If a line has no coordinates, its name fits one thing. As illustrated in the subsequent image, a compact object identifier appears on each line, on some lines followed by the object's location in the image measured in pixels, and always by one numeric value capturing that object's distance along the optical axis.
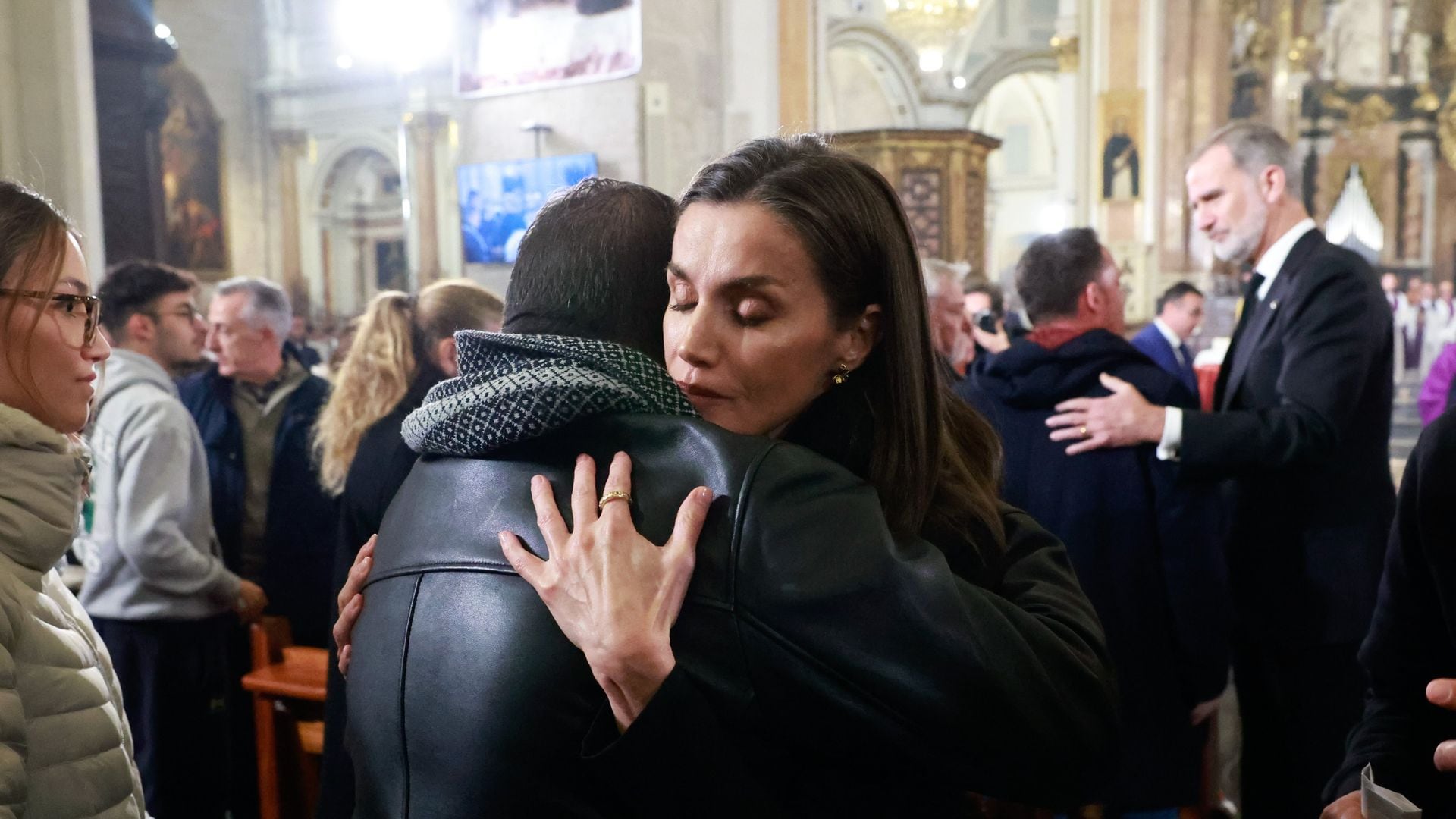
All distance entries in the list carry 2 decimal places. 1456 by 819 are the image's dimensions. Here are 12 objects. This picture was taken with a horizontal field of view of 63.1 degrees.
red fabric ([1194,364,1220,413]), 6.70
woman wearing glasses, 1.55
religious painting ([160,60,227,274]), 16.08
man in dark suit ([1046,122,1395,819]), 3.02
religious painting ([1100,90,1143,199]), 17.19
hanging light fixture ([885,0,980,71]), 15.68
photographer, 6.08
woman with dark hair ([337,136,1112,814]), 1.02
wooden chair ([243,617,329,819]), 3.02
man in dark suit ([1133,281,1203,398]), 6.75
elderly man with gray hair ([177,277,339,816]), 3.91
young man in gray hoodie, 3.42
